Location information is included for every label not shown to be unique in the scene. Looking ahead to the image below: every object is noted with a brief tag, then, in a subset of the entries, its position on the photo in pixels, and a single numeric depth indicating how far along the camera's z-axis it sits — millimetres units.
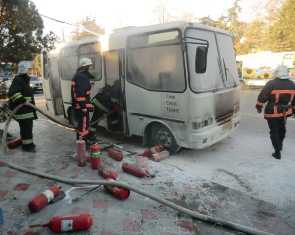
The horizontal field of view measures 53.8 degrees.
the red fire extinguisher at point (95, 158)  4680
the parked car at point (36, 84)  21875
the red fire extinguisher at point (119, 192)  3676
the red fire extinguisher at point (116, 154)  5188
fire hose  3128
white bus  5187
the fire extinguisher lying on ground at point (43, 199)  3369
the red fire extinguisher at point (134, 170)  4492
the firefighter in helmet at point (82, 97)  5602
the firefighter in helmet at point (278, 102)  5488
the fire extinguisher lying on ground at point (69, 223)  2967
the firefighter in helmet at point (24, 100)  5574
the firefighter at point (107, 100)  6453
